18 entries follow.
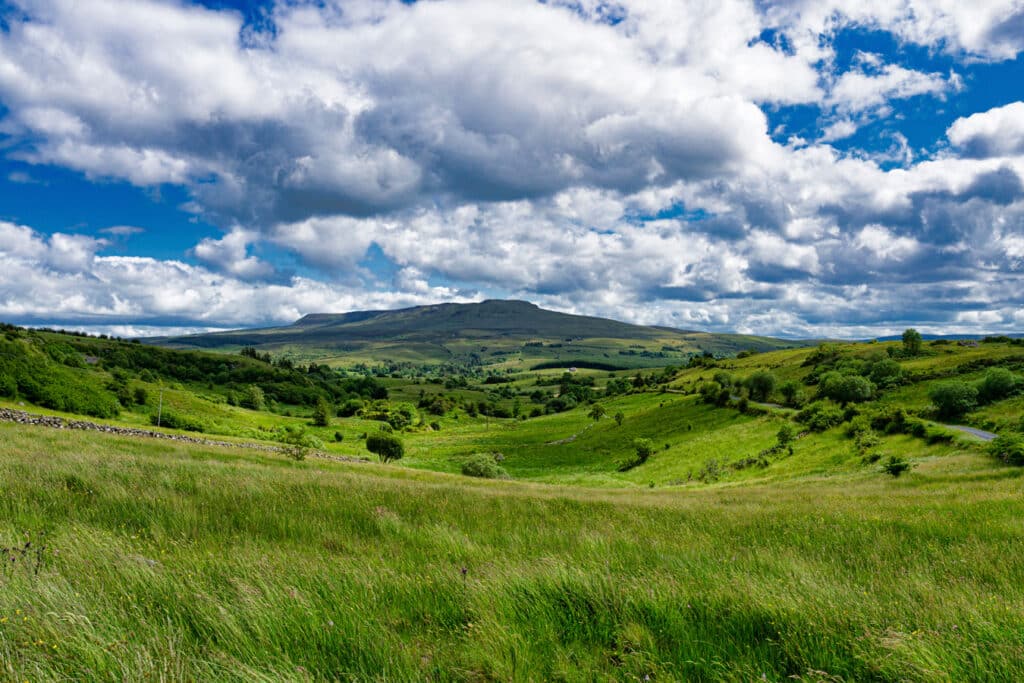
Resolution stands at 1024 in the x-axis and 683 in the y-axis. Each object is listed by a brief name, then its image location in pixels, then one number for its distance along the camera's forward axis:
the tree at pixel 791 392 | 104.85
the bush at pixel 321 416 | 153.50
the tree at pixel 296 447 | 37.04
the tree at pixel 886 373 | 91.43
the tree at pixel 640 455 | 88.50
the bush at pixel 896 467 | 34.59
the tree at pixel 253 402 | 196.38
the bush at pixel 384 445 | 75.38
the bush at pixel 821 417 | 71.88
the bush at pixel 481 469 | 67.94
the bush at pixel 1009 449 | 29.90
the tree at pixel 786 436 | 71.19
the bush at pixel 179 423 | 94.56
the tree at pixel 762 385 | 115.44
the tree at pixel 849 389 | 86.25
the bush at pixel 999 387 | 62.00
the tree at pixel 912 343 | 126.38
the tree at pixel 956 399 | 61.03
